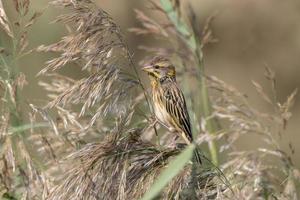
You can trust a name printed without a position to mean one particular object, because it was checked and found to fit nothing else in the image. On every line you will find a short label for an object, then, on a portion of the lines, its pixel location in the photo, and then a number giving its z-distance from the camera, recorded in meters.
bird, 7.69
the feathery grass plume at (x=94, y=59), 6.14
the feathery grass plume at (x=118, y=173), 5.82
